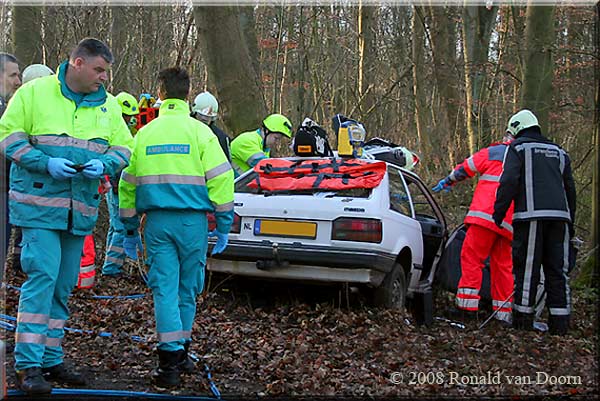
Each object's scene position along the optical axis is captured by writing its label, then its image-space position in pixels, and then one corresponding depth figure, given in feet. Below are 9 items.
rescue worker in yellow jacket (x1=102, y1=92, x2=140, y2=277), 25.67
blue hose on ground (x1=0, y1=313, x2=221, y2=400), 17.89
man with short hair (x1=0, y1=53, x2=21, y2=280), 18.67
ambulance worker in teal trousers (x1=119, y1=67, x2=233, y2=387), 15.81
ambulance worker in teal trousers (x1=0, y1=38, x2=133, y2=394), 14.48
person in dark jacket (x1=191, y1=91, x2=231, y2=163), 24.39
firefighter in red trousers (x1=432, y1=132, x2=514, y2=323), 24.38
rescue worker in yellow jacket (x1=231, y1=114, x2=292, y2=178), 28.66
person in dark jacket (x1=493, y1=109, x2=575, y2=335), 23.27
